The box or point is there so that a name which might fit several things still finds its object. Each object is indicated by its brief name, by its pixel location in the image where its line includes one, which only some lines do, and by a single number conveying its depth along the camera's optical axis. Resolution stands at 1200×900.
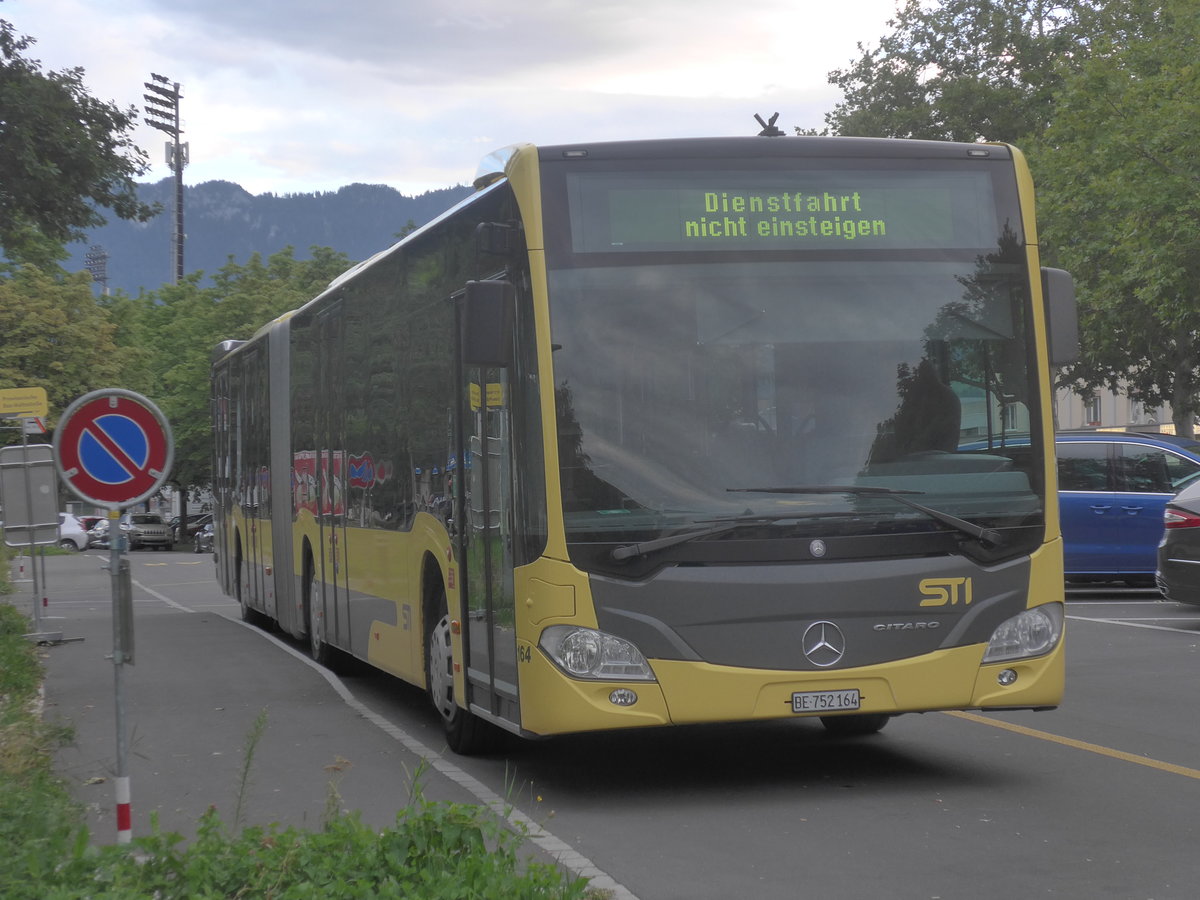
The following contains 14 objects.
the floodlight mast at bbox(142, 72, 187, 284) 77.31
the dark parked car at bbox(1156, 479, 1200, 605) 16.20
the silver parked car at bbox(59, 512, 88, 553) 71.38
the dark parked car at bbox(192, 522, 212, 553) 67.19
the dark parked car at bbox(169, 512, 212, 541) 77.65
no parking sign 7.91
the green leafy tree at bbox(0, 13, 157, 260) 18.27
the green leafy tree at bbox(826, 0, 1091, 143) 52.75
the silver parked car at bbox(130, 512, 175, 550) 69.50
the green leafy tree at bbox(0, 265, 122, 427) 59.50
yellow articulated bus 8.11
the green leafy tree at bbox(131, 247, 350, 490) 68.12
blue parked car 20.08
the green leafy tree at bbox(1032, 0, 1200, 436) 32.00
